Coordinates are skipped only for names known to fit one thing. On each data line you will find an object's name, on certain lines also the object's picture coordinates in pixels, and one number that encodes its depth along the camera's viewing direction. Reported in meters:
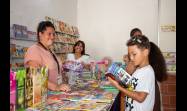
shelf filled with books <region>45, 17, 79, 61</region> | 3.26
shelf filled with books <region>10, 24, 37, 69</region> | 2.26
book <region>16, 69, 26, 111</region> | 1.01
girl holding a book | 1.30
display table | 1.19
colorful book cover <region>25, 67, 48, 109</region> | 1.10
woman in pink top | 1.67
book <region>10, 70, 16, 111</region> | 0.96
